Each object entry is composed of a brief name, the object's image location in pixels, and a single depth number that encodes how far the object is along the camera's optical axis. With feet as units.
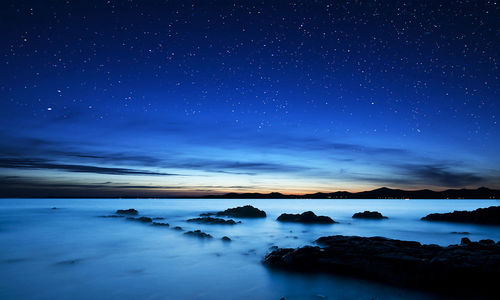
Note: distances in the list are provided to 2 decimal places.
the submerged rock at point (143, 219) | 118.59
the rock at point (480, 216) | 103.19
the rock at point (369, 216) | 141.79
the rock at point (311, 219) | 112.27
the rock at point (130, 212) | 160.25
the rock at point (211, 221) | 107.11
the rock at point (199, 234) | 72.58
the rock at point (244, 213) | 148.87
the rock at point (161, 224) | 101.60
